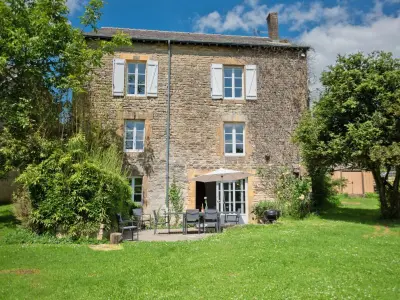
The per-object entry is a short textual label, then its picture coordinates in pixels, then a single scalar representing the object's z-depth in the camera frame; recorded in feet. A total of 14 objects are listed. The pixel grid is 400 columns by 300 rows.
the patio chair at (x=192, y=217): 34.83
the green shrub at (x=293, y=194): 44.39
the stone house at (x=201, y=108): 46.24
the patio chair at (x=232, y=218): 38.50
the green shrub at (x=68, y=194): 30.68
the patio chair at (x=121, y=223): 32.25
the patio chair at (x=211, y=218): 35.27
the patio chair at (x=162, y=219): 43.88
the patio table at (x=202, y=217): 35.27
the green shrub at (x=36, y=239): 29.43
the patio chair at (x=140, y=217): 39.22
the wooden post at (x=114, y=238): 29.84
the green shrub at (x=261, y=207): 44.75
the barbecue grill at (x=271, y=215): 40.88
